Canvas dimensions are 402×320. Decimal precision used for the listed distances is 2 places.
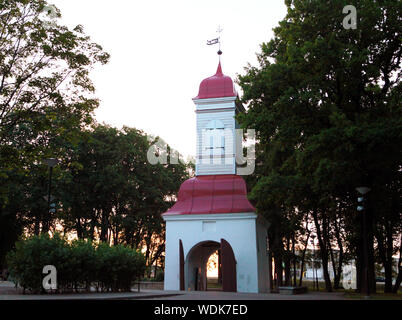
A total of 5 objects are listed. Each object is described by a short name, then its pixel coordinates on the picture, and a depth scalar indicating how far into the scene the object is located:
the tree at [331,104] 19.84
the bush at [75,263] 16.23
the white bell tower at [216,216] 28.16
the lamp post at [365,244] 19.59
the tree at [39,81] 21.44
